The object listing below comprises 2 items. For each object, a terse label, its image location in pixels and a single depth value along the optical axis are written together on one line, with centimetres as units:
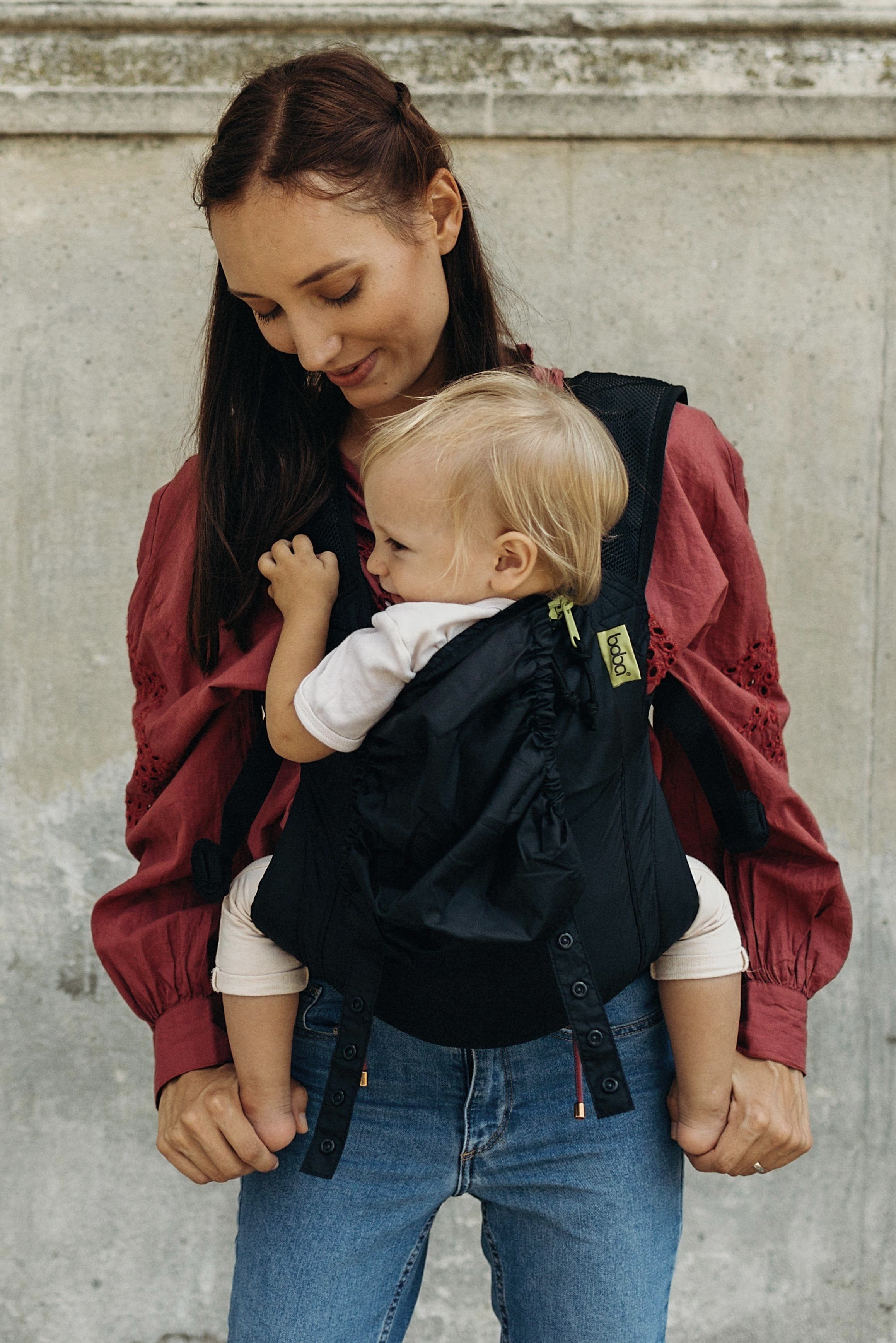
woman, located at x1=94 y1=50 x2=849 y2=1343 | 138
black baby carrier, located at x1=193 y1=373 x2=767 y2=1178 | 123
